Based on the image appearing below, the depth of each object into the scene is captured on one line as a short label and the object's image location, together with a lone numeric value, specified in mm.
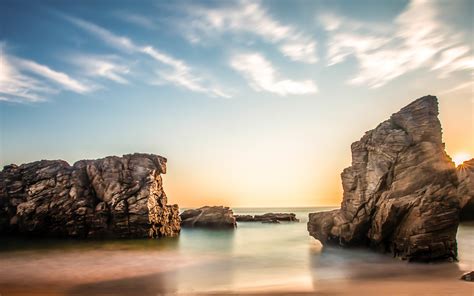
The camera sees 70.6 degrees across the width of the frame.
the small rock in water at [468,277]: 15021
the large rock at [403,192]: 20594
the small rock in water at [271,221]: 82144
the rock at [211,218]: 64500
